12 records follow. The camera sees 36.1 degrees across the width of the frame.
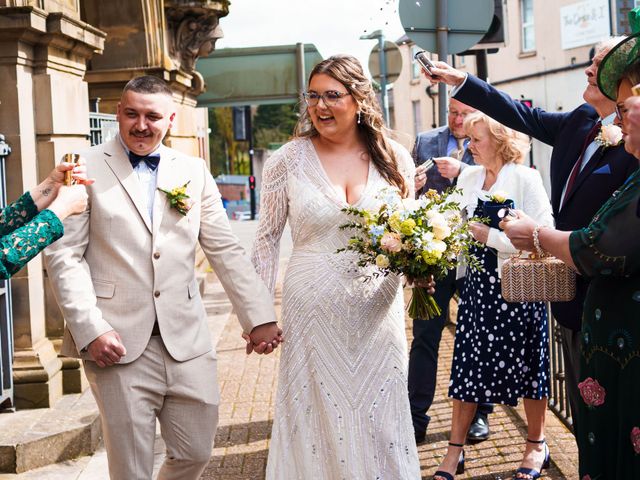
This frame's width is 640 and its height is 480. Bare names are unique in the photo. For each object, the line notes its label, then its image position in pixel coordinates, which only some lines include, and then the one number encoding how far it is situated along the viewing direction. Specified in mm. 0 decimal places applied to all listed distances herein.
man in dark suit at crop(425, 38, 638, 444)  4488
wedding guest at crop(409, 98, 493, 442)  6410
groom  4168
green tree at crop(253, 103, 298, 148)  80188
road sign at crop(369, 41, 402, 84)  15000
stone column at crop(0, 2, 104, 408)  6547
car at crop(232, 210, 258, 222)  42862
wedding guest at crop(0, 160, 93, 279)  3322
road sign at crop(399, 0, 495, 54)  7797
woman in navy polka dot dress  5758
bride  4559
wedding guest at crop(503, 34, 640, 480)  3316
